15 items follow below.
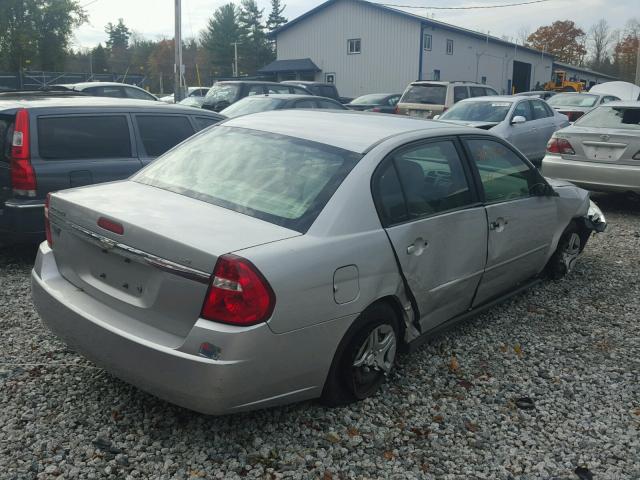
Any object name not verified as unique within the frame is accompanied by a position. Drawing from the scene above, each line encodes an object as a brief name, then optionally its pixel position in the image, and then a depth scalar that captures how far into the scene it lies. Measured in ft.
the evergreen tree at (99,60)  216.95
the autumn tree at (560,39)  293.23
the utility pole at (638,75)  88.50
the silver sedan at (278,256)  8.98
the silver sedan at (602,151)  28.04
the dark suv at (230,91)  50.09
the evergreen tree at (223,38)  258.37
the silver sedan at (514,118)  39.55
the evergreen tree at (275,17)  292.81
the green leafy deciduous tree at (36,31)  150.82
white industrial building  124.98
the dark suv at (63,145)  17.81
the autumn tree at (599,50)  313.32
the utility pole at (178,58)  73.97
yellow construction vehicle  151.46
